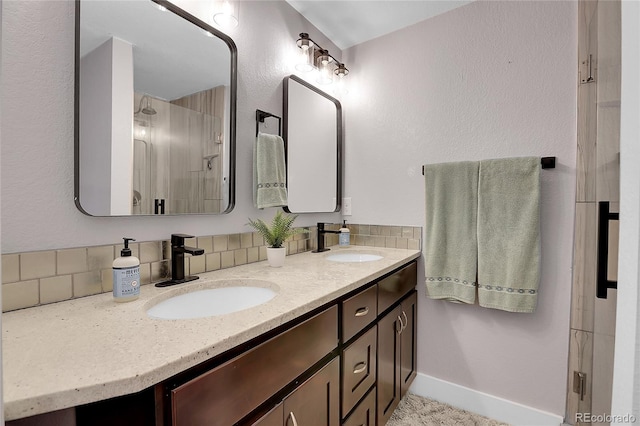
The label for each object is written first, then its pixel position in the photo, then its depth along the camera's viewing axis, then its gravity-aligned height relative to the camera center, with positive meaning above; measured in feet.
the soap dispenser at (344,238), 6.82 -0.68
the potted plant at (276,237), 4.66 -0.46
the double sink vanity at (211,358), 1.78 -1.05
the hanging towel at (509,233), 5.06 -0.42
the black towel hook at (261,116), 5.21 +1.63
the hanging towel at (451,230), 5.60 -0.41
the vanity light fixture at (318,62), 5.92 +3.17
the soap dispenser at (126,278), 2.93 -0.70
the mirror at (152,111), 3.21 +1.20
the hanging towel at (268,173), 5.08 +0.61
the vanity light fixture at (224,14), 4.40 +2.88
